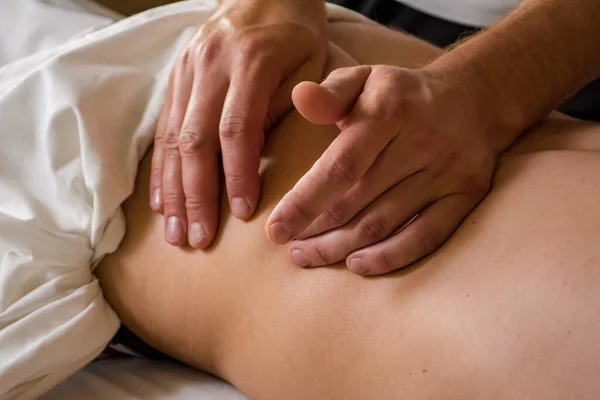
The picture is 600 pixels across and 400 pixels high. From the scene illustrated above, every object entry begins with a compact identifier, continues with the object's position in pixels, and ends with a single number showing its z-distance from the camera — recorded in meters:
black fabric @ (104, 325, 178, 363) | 0.83
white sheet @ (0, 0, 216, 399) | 0.66
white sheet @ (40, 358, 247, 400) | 0.71
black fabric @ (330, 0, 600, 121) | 0.98
